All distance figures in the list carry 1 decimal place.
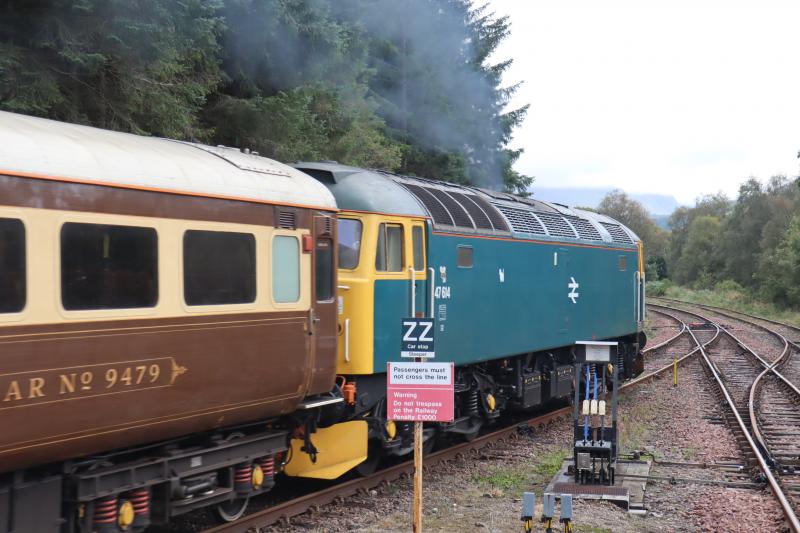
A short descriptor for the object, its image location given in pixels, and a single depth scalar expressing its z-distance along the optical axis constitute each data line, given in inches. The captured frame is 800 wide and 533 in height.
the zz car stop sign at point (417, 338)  289.3
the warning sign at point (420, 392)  274.2
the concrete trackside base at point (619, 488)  373.1
